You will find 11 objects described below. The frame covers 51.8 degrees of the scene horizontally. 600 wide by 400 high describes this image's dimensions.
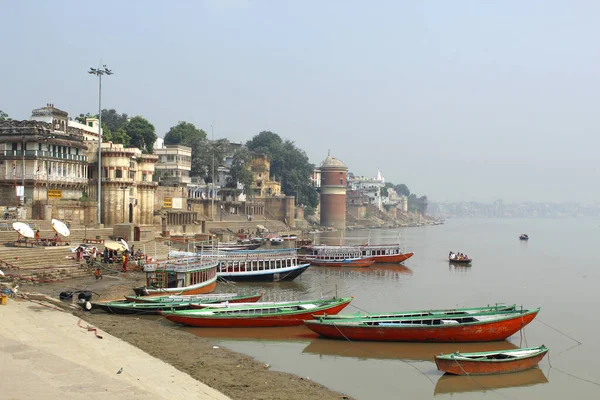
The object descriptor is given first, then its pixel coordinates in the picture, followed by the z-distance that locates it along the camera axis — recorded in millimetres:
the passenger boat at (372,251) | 56438
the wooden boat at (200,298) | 27078
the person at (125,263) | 35156
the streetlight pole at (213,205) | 79438
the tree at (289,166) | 116250
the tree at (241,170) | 90625
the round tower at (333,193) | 112062
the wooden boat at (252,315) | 25359
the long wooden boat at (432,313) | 25016
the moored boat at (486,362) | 20172
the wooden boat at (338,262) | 54594
